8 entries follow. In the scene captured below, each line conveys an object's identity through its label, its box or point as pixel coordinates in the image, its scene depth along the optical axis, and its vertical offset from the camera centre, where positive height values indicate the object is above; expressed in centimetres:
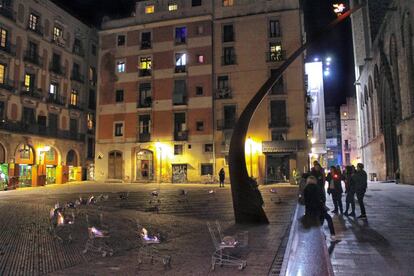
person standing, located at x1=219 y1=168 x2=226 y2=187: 2944 -26
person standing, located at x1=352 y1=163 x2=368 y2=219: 1159 -47
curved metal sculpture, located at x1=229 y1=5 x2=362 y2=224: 1066 -36
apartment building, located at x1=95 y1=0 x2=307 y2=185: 3494 +852
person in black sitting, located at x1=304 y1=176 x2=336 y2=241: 904 -71
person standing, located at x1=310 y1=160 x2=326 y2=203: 1270 -7
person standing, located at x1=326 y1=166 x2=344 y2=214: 1279 -61
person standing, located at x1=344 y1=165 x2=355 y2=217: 1201 -60
